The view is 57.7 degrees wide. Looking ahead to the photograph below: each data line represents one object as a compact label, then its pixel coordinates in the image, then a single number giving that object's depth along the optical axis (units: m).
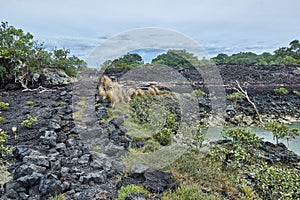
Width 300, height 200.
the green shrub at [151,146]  5.49
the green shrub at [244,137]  6.65
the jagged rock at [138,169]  4.22
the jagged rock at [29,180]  3.63
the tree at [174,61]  23.34
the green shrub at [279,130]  7.27
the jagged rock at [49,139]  5.17
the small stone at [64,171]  3.94
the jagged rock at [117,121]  7.04
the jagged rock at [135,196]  3.39
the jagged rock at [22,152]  4.53
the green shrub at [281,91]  15.73
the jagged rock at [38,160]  4.17
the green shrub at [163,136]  6.20
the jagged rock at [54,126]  6.12
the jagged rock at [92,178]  3.88
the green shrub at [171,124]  7.82
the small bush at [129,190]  3.51
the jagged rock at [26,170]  3.84
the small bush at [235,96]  14.47
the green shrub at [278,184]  4.19
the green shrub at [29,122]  6.20
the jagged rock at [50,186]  3.51
